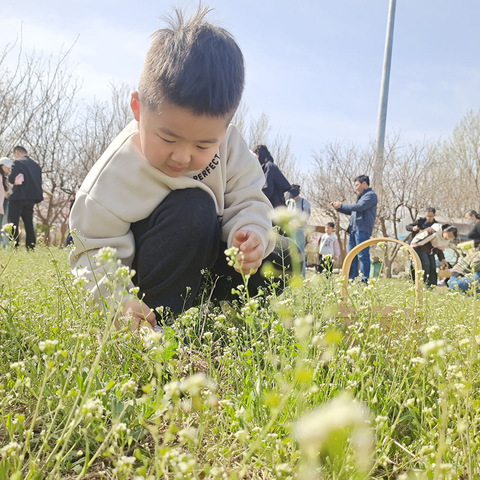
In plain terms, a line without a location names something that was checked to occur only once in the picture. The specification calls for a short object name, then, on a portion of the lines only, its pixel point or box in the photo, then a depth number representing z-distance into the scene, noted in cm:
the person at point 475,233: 838
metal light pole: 1519
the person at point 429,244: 862
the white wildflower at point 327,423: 40
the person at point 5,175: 855
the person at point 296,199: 835
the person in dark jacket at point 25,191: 809
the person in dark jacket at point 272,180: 622
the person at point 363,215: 807
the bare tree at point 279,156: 2152
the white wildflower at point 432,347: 65
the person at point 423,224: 941
